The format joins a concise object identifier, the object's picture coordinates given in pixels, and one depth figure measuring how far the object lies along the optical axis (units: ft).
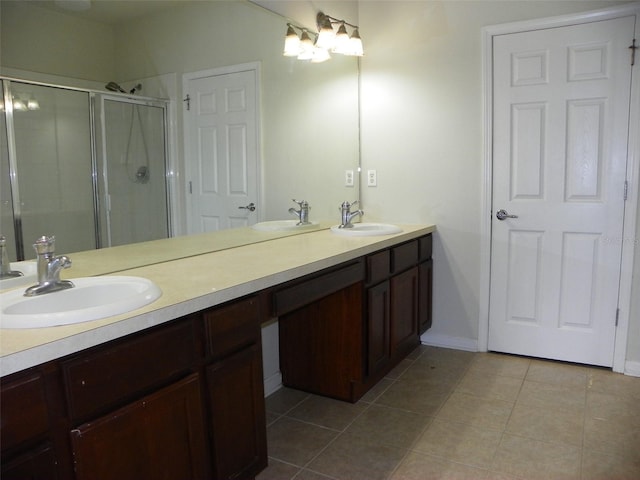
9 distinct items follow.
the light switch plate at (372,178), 11.17
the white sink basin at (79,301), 3.69
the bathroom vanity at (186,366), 3.43
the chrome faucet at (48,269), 4.45
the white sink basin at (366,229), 8.85
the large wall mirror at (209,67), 4.93
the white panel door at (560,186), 8.96
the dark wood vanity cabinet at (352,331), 8.09
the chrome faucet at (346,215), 9.76
